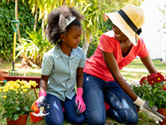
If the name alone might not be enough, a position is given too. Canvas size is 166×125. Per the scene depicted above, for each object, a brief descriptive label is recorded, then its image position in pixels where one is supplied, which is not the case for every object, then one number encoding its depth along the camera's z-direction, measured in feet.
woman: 7.67
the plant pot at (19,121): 6.39
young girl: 7.52
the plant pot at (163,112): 7.62
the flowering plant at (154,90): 7.64
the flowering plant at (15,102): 6.27
